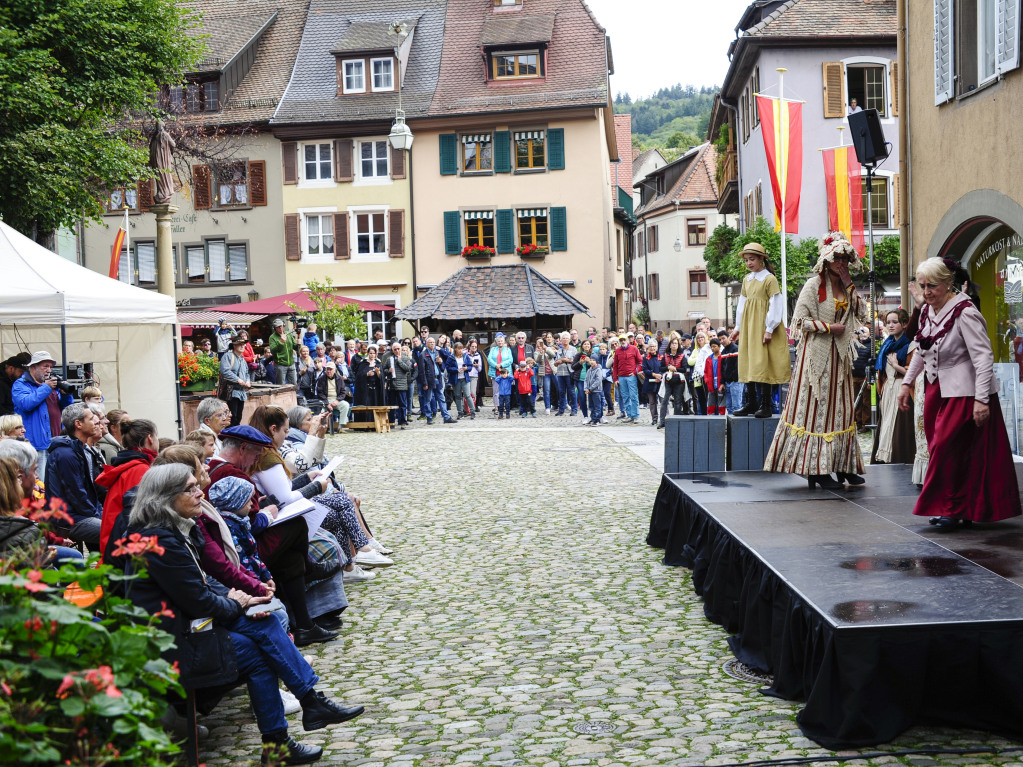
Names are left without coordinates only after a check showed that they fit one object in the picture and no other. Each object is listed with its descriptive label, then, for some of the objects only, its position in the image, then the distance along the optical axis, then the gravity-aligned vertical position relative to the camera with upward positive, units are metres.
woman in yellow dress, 9.77 +0.02
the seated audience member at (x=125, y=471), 5.75 -0.71
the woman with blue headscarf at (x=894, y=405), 11.33 -0.81
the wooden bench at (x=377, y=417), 23.06 -1.58
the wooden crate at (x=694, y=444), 10.58 -1.05
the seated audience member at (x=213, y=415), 8.20 -0.51
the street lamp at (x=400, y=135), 23.55 +4.26
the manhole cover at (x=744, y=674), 5.90 -1.82
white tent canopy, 11.70 +0.28
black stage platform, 4.82 -1.32
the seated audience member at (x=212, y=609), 4.77 -1.15
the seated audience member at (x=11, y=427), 8.09 -0.56
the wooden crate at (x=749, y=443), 10.53 -1.04
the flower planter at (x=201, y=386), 18.58 -0.69
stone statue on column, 17.61 +2.87
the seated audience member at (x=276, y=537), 6.62 -1.15
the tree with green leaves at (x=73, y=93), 19.80 +4.78
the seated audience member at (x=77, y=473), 7.68 -0.87
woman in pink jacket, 6.80 -0.59
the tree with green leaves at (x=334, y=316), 32.19 +0.71
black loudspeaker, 14.56 +2.47
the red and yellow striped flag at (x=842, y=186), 23.53 +3.03
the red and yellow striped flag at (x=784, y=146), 17.41 +2.92
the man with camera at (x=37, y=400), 11.04 -0.50
